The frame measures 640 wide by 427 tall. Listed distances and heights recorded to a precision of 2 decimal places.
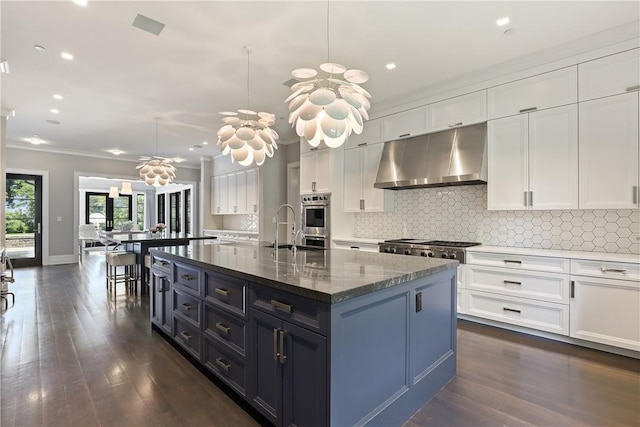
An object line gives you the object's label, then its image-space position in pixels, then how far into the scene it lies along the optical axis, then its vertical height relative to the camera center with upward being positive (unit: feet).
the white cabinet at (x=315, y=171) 17.34 +2.41
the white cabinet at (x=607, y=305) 8.74 -2.64
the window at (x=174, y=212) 37.93 +0.16
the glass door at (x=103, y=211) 40.83 +0.29
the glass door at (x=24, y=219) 24.08 -0.45
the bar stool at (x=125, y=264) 16.66 -3.01
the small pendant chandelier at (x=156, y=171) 18.13 +2.43
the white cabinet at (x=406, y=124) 13.96 +4.14
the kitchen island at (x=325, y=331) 4.88 -2.20
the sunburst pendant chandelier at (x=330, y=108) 6.94 +2.38
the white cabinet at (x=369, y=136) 15.69 +4.00
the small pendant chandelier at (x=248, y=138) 10.10 +2.45
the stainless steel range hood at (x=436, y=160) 12.10 +2.23
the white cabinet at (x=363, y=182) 15.72 +1.63
